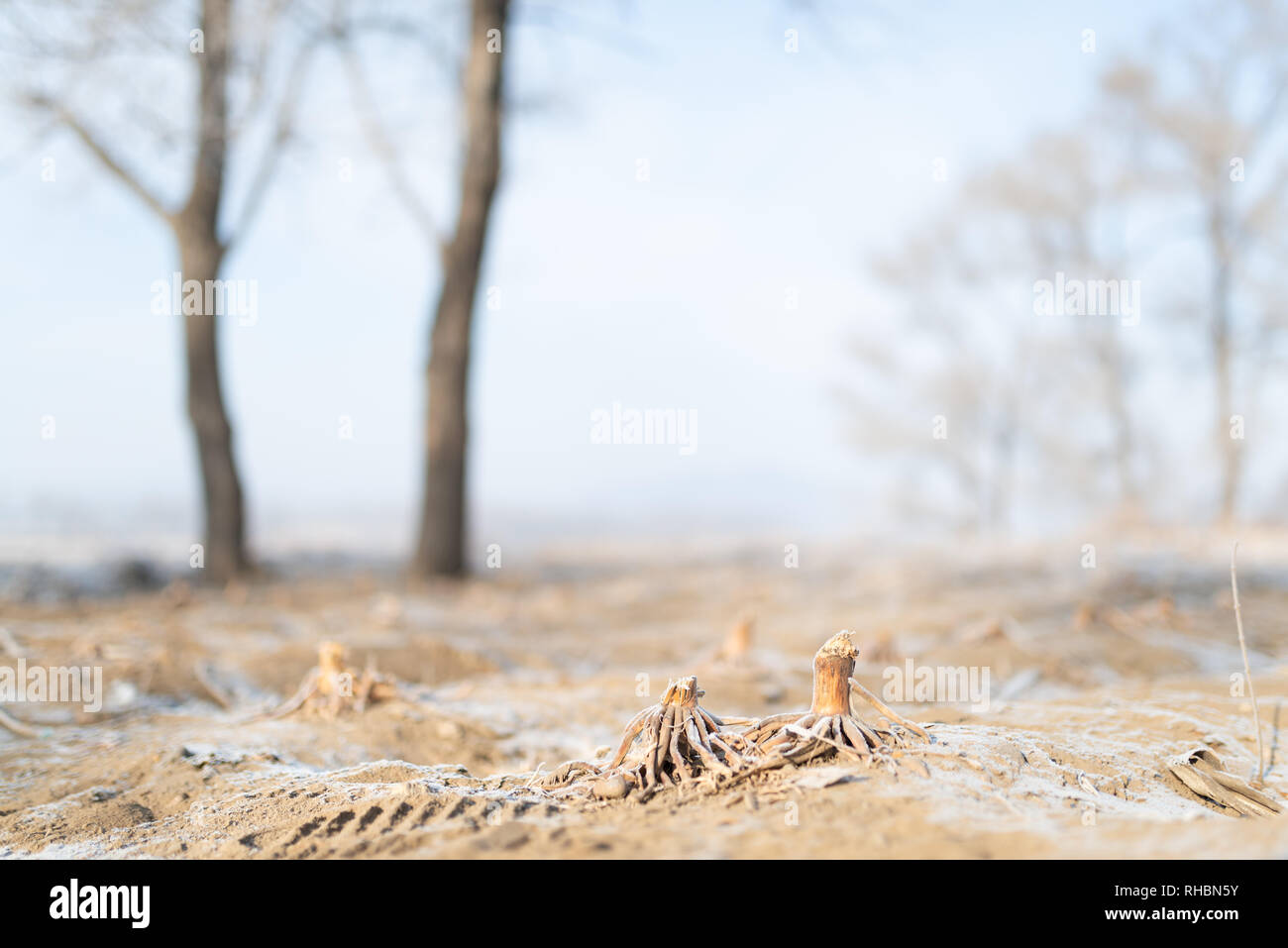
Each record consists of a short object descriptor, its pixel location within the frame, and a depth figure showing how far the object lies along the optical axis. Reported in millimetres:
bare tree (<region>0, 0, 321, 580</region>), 7000
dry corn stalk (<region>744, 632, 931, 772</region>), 2103
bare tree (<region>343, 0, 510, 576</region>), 8289
